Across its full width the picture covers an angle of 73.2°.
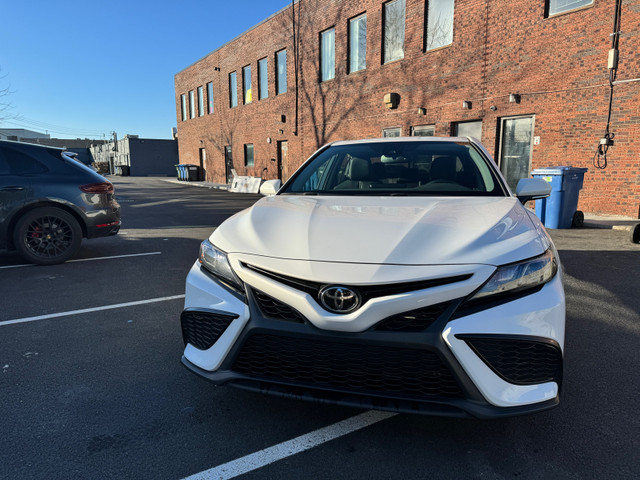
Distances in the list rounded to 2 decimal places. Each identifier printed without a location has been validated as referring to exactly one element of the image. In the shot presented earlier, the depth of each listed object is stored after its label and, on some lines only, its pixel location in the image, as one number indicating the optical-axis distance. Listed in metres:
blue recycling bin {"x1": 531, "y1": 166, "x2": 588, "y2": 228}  8.78
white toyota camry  1.77
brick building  9.88
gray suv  5.68
